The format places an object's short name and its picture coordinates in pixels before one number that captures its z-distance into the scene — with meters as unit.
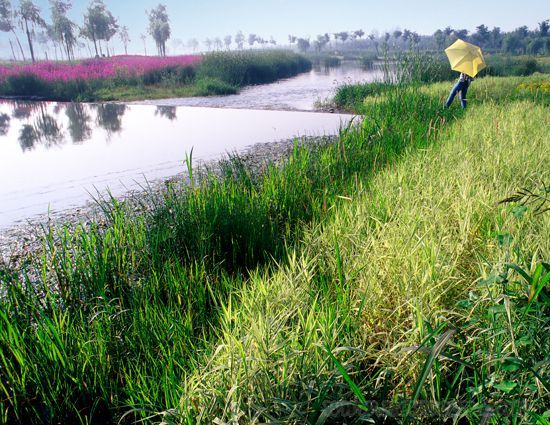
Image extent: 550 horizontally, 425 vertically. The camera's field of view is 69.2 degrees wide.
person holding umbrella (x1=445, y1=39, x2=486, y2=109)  7.76
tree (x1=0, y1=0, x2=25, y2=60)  50.47
